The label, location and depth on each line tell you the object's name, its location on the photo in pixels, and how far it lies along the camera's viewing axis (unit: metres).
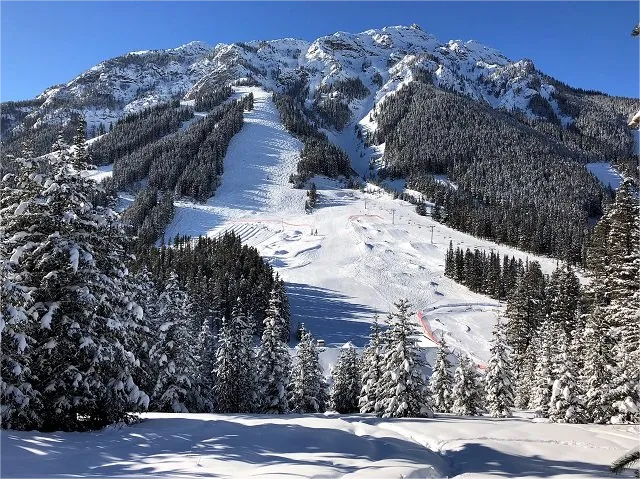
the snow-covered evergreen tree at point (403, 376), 24.66
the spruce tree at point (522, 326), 50.12
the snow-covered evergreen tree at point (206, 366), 38.00
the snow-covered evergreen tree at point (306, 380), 38.84
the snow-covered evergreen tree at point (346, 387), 45.34
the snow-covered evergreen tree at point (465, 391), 39.62
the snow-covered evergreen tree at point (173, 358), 30.83
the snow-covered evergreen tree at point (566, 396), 26.45
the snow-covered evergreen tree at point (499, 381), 38.25
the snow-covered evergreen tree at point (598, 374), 26.58
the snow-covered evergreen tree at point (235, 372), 37.53
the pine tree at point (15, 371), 12.23
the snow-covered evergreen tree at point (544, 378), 33.22
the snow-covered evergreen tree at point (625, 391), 24.97
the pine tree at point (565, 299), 48.70
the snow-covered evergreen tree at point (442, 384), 40.72
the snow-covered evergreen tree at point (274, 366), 36.50
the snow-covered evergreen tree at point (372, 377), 32.31
